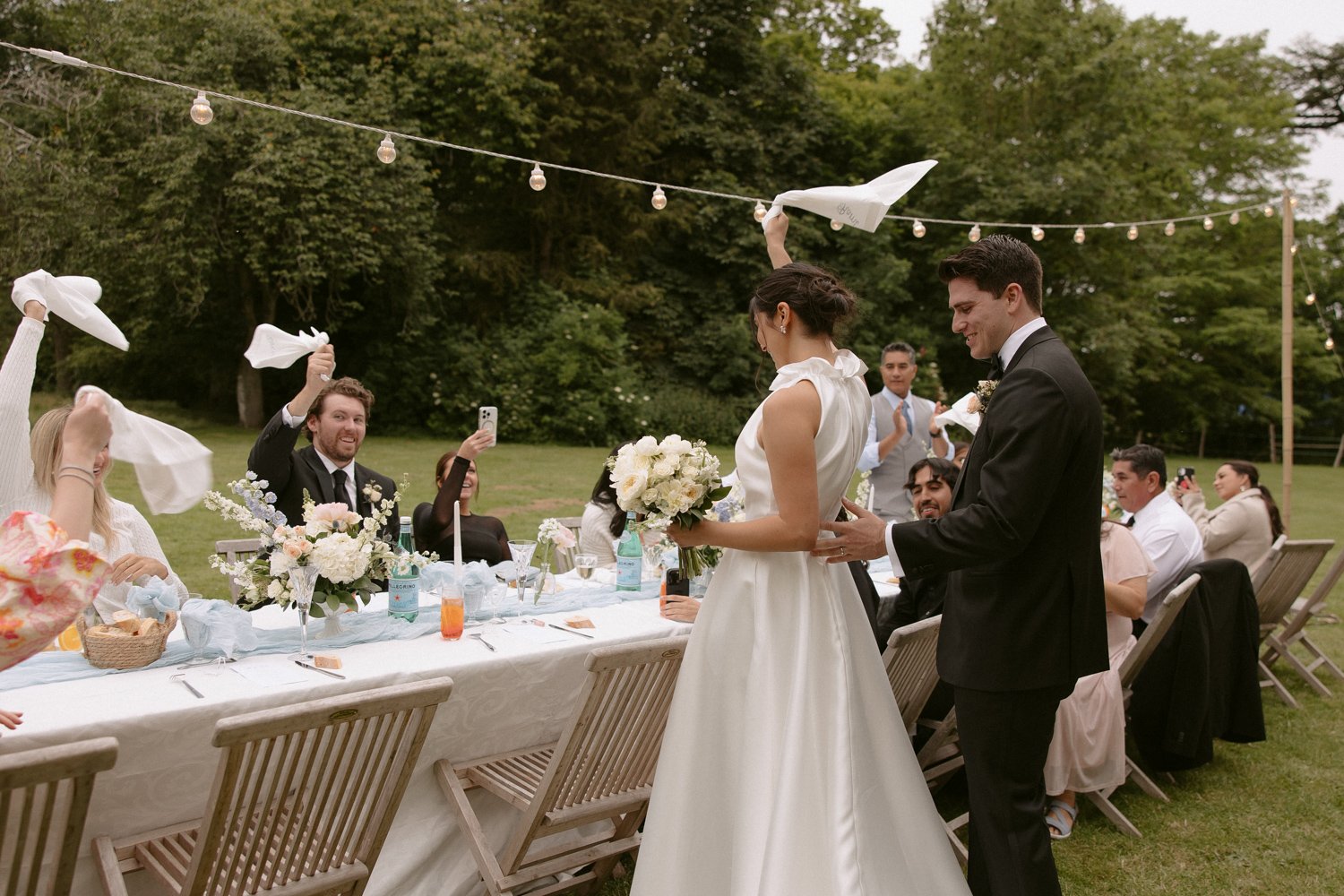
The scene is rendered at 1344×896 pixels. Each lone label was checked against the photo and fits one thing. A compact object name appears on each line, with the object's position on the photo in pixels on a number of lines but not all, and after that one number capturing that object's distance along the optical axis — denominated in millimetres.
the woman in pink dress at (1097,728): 4062
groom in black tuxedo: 2396
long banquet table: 2479
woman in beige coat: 6051
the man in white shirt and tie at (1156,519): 4945
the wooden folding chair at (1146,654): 4160
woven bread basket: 2799
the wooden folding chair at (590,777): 2795
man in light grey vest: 6703
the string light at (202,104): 3861
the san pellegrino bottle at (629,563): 4258
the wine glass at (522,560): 3846
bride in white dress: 2600
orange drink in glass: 3332
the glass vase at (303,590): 3014
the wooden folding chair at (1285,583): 5559
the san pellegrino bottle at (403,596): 3500
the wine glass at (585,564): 4402
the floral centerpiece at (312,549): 3006
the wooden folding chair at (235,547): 4342
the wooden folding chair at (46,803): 1773
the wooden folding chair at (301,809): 2189
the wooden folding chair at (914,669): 3383
